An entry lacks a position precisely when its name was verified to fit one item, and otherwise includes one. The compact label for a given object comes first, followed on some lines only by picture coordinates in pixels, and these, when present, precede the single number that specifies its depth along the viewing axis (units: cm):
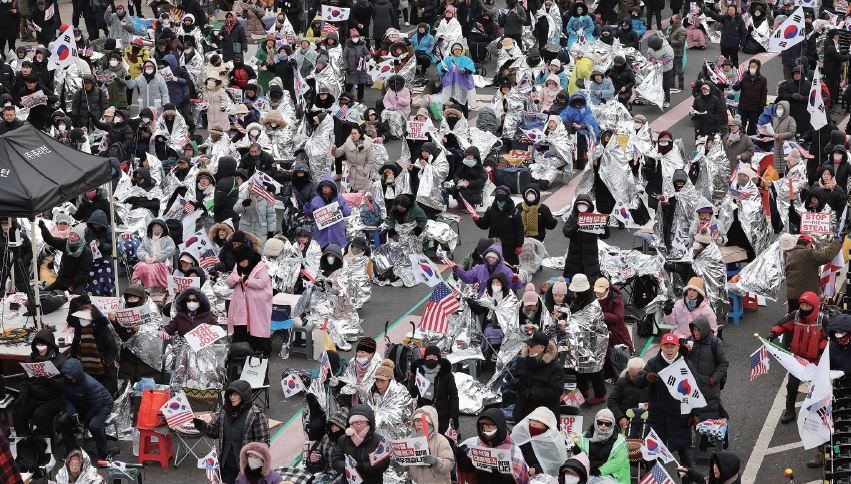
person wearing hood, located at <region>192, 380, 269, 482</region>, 1467
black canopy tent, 1700
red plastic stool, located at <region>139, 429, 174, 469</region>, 1627
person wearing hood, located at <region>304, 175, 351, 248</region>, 2098
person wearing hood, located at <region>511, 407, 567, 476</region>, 1436
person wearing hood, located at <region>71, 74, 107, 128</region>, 2639
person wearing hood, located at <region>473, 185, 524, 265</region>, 1998
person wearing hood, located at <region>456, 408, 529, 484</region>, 1380
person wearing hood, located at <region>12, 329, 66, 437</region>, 1593
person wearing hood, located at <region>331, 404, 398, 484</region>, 1393
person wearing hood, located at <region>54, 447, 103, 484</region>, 1451
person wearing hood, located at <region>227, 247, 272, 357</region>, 1809
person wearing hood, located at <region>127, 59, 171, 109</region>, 2726
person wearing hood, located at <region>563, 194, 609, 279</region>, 1948
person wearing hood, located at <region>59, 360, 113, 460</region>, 1599
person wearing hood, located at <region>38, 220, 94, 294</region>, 1930
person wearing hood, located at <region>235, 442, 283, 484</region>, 1373
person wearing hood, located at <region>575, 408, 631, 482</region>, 1456
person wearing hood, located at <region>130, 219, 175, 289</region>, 1936
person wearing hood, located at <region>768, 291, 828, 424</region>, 1648
